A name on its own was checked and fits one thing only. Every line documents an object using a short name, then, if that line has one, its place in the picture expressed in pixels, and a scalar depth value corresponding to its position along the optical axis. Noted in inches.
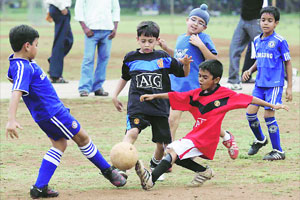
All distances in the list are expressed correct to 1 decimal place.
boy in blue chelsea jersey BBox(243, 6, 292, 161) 597.6
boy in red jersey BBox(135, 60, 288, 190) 482.3
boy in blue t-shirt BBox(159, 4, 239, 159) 567.8
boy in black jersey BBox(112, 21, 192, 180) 504.4
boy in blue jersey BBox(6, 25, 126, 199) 450.0
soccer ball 463.2
